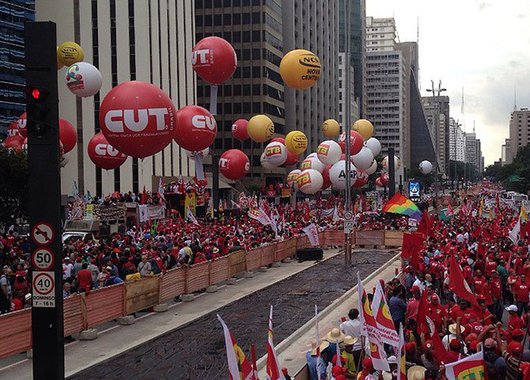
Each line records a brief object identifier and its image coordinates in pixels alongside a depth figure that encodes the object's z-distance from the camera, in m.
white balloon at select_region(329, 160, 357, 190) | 34.50
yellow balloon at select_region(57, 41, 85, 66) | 32.16
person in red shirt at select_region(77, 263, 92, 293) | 14.93
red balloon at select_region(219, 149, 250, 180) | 35.78
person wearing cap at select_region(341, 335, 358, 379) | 9.54
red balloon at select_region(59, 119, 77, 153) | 30.19
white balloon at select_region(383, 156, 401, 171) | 60.08
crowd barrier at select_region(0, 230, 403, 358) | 12.16
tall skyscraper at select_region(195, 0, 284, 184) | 86.12
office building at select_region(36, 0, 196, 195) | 52.56
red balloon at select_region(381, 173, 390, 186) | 61.58
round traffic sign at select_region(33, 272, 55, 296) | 8.45
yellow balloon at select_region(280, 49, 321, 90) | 28.17
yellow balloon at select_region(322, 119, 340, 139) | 40.84
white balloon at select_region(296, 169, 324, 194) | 36.06
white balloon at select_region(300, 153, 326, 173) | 38.16
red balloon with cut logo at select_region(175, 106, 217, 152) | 25.64
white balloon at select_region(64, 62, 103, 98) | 28.97
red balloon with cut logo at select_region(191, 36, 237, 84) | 26.67
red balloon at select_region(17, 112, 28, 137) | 29.75
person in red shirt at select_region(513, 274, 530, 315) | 13.72
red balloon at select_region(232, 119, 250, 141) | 40.53
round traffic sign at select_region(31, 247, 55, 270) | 8.47
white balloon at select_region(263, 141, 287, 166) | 38.59
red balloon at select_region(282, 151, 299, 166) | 39.51
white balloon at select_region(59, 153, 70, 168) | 30.85
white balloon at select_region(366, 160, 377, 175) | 41.94
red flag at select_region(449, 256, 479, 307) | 11.78
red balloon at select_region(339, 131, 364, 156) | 34.56
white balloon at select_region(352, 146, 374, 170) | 36.88
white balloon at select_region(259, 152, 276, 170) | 39.38
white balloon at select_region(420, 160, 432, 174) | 66.75
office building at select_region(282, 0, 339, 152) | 96.38
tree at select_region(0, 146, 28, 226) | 29.81
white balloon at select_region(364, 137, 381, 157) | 43.04
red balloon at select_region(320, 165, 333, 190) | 38.22
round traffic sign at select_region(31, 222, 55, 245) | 8.48
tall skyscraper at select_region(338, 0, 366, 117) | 148.88
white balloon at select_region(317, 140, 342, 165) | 35.83
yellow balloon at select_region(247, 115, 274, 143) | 36.22
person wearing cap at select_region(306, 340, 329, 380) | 9.16
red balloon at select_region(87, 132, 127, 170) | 28.02
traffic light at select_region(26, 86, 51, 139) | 8.17
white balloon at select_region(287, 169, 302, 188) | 38.60
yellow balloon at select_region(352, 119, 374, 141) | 39.62
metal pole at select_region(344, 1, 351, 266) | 23.54
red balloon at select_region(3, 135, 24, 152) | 31.55
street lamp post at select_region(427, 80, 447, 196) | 58.75
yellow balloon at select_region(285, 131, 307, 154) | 37.62
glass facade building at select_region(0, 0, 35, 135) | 49.88
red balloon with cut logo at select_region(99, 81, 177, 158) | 18.42
